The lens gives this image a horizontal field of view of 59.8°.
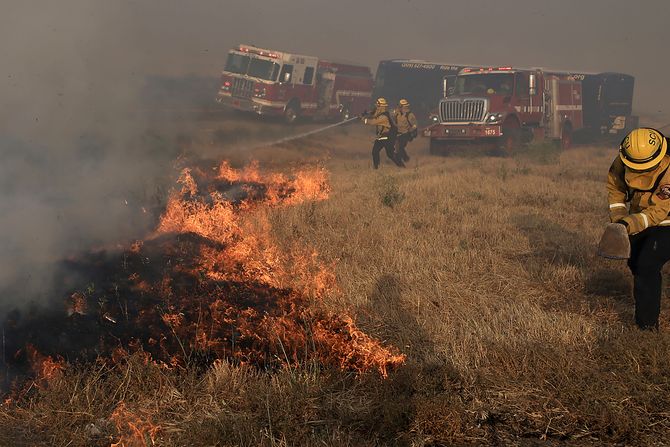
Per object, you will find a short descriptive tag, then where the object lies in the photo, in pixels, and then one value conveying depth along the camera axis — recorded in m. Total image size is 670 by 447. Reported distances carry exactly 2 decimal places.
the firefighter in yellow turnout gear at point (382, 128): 14.40
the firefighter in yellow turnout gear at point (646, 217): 4.48
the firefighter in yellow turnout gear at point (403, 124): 15.34
